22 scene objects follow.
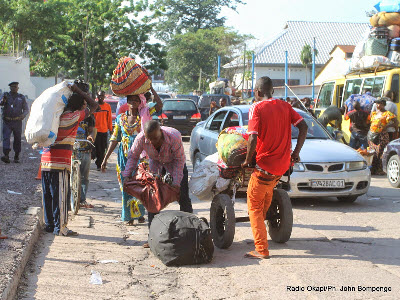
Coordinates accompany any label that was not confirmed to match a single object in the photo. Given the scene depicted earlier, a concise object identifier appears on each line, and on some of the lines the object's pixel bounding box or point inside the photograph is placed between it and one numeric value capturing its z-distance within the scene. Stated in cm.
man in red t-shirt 645
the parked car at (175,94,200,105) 3974
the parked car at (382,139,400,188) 1234
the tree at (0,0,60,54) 2961
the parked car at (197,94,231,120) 3093
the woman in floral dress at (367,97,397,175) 1373
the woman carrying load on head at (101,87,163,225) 796
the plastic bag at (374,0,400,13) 1766
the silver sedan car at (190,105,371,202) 981
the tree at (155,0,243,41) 7950
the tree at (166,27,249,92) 6700
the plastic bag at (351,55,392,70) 1565
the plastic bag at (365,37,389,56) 1720
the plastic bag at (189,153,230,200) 756
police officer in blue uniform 1510
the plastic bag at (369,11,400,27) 1742
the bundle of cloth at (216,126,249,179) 705
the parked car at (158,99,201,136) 2506
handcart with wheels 691
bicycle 879
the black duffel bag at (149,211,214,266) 626
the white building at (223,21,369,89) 6625
